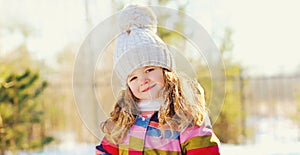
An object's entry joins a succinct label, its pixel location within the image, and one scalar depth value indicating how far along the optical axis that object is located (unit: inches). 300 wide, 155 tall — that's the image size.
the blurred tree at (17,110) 131.3
